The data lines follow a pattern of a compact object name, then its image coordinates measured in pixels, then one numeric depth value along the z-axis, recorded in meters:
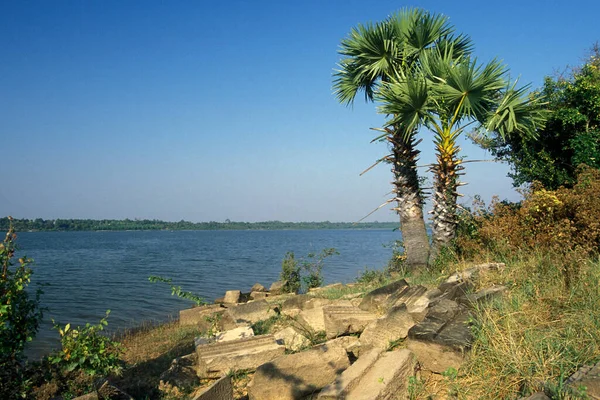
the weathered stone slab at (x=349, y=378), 3.41
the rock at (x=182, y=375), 4.99
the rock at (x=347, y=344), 4.54
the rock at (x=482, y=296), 4.75
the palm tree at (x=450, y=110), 9.83
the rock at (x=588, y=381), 2.78
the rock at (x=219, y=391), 3.78
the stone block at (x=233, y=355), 5.04
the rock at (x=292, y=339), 5.60
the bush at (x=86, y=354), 4.16
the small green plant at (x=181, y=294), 7.76
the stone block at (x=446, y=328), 3.87
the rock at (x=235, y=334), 5.68
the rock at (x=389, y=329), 4.80
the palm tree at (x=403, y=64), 10.84
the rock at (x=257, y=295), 14.68
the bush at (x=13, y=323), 4.00
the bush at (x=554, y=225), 6.47
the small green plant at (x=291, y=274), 14.95
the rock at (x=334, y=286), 11.55
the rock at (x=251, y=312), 8.06
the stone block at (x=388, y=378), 3.37
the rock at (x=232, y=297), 13.97
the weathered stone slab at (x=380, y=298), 6.32
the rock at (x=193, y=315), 11.62
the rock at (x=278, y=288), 14.64
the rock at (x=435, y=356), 3.82
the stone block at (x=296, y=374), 4.01
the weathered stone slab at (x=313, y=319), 6.31
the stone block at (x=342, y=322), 5.55
